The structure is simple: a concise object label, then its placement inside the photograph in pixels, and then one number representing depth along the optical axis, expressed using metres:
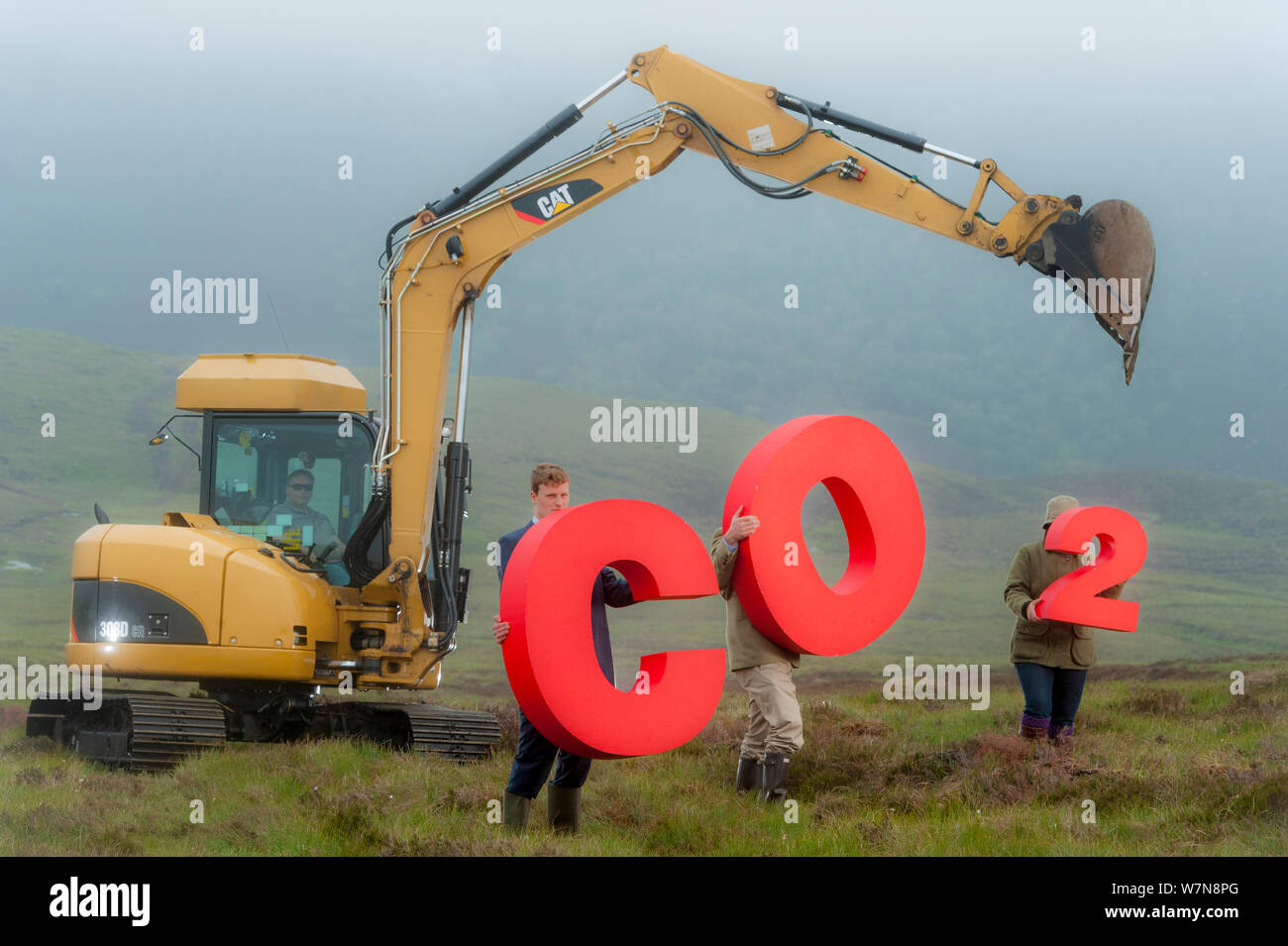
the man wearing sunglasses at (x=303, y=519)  11.64
